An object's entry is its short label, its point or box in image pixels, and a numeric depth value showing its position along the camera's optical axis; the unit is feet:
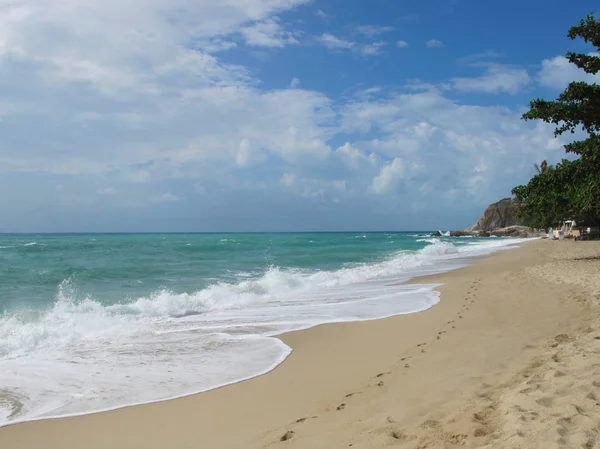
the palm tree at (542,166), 248.69
